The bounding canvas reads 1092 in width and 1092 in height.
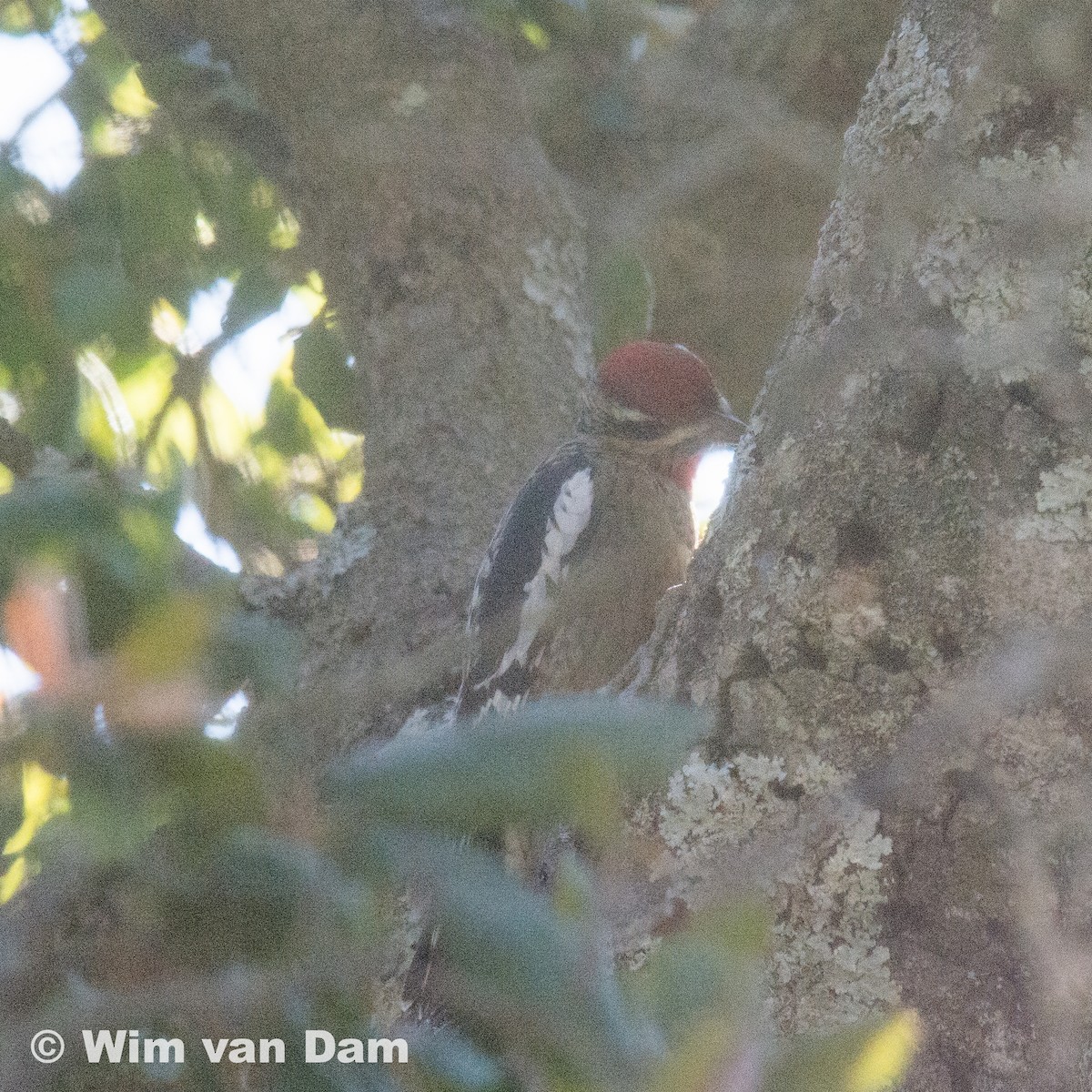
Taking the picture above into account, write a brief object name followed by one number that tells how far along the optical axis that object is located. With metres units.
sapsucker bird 7.92
